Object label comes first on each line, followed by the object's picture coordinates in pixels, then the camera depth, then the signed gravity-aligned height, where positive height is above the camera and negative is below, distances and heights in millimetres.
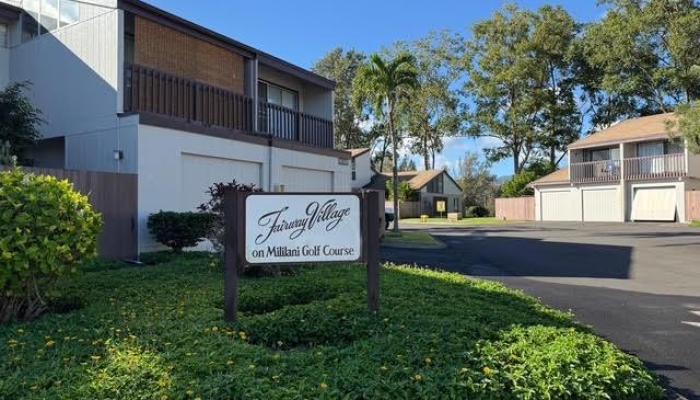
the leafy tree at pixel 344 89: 58188 +12262
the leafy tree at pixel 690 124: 19188 +2948
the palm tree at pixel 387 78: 24422 +5714
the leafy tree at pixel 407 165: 79938 +6792
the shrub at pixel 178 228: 11914 -227
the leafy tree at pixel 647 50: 42594 +12388
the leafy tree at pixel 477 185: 66250 +3298
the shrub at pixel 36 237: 5453 -191
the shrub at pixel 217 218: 9078 -26
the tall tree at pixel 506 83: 51031 +11592
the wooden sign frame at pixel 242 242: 5496 -256
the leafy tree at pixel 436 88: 57281 +12312
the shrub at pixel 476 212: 57281 +238
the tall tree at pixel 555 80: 50125 +11767
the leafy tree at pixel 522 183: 49894 +2647
